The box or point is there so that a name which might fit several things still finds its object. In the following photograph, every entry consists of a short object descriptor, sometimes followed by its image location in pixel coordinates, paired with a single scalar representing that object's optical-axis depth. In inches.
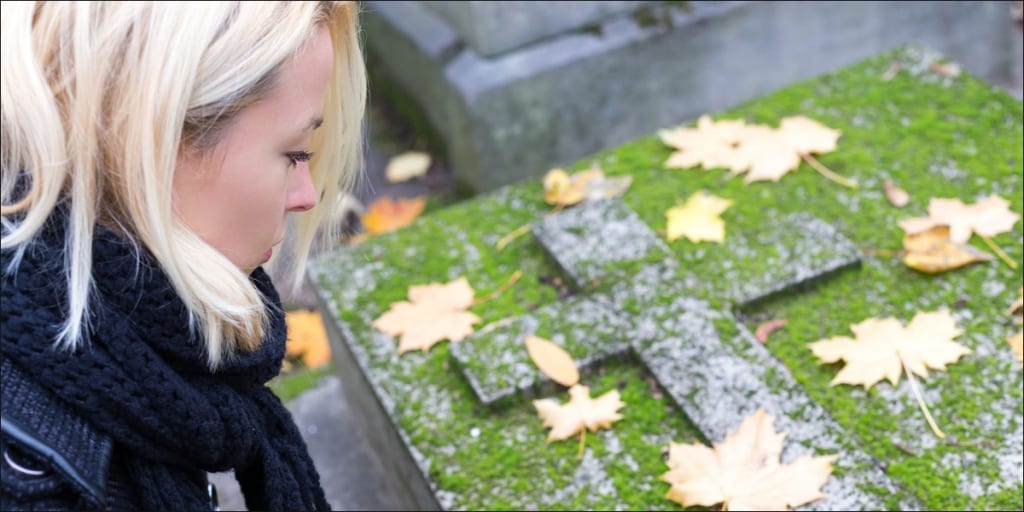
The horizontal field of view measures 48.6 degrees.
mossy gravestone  81.1
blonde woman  44.8
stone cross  82.7
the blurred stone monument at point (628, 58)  135.0
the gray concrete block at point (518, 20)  130.5
